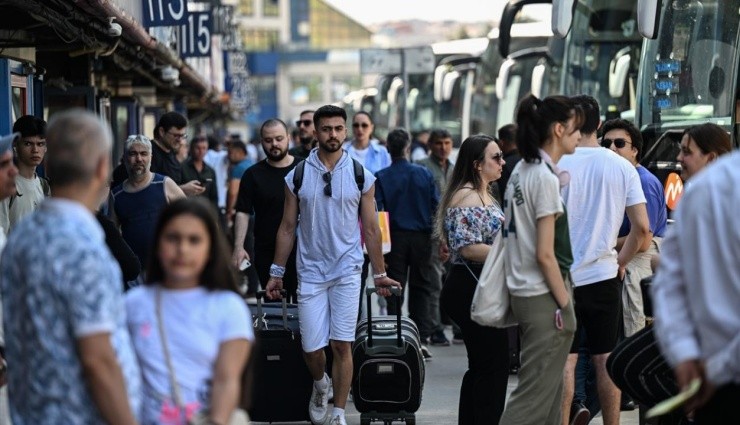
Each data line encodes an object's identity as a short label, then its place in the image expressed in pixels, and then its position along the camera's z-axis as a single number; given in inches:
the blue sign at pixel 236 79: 1972.2
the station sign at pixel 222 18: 1275.8
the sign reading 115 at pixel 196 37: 917.8
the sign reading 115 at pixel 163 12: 645.3
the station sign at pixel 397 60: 841.5
